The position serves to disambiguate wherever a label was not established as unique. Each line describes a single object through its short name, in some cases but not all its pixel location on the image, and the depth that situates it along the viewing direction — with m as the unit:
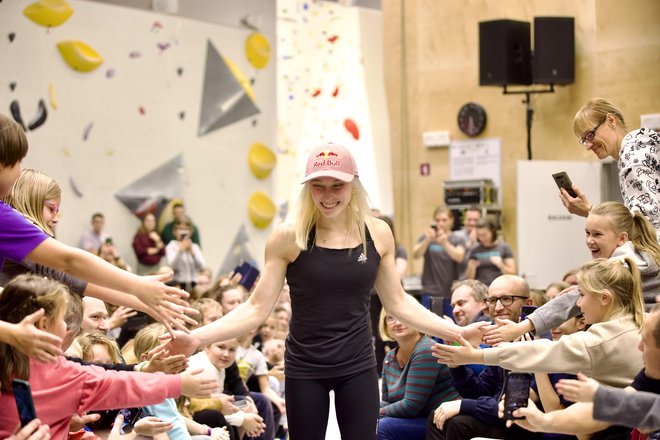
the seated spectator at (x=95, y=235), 11.08
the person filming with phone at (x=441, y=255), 9.71
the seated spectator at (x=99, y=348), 4.28
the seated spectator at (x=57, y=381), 2.86
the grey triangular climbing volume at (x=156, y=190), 11.77
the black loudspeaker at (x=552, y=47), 10.98
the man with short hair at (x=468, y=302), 5.68
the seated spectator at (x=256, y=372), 6.23
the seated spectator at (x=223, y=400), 5.18
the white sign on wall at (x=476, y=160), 12.10
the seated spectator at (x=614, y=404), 2.78
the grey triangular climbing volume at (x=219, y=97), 12.66
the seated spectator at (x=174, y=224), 11.73
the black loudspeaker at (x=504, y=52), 11.06
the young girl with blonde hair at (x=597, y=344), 3.53
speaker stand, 11.42
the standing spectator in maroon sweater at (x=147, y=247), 11.45
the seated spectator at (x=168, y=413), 4.25
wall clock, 12.11
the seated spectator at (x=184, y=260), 11.21
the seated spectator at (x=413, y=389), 5.06
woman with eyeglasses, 4.26
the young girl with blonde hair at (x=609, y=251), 4.05
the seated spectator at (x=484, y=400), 4.59
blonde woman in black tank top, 3.55
